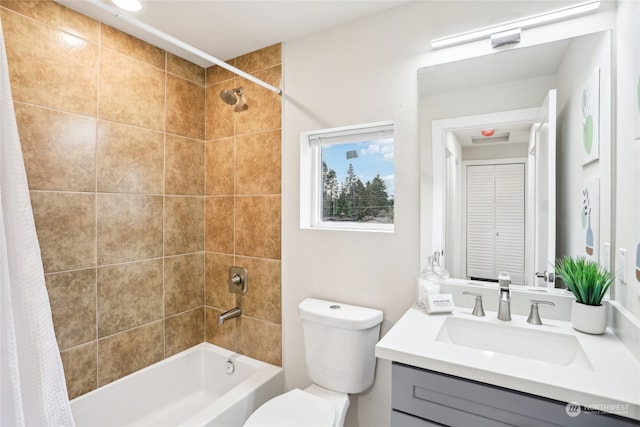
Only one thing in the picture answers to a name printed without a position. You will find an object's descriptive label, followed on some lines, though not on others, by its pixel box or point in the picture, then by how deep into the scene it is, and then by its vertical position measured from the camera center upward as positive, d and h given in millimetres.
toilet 1480 -708
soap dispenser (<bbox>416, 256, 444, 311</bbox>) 1482 -309
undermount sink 1156 -470
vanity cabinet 886 -554
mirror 1235 +237
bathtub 1655 -1006
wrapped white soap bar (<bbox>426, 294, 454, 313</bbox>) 1404 -375
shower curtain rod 1185 +742
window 1853 +227
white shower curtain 688 -191
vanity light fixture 1253 +795
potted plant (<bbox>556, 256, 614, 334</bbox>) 1146 -272
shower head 1964 +725
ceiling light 1272 +828
